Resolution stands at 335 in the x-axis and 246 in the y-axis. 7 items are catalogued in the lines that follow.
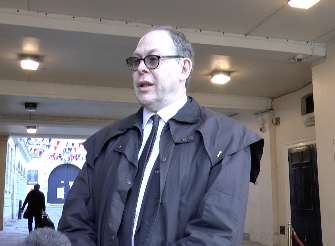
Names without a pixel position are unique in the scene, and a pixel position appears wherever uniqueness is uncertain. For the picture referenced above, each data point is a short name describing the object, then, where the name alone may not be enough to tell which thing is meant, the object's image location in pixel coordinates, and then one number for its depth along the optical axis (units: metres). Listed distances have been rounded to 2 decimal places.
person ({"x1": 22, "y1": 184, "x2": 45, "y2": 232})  12.49
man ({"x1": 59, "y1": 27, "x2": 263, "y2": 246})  1.46
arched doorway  37.76
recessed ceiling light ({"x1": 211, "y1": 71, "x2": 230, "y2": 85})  7.61
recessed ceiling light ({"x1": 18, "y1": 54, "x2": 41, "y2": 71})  6.82
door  8.22
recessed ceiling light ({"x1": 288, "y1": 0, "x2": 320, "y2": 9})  4.89
